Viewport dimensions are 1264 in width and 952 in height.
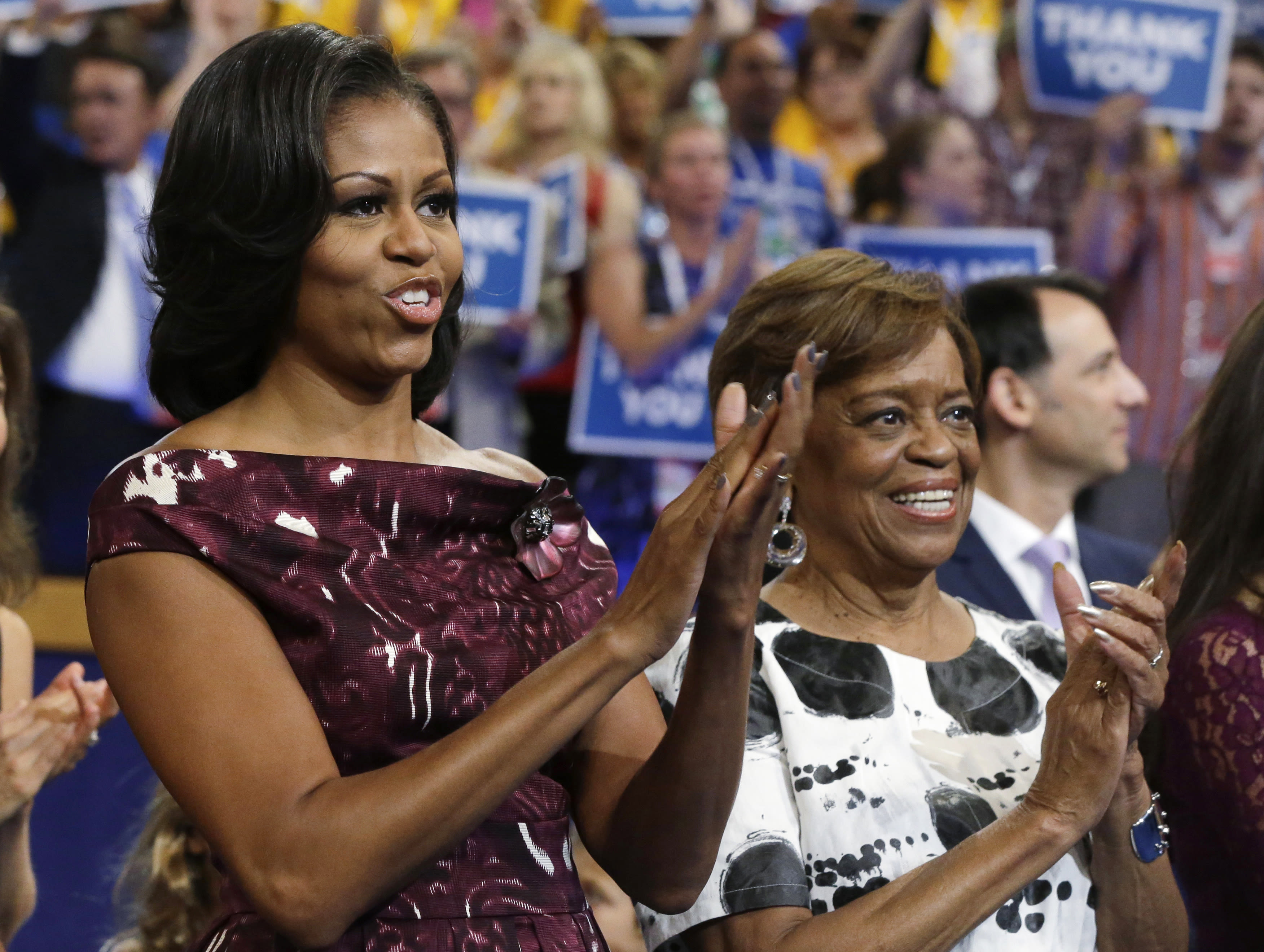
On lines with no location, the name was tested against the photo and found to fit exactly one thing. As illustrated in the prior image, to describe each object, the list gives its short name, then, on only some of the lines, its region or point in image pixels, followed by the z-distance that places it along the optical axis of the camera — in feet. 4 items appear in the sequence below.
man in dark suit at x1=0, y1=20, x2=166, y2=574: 28.10
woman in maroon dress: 19.05
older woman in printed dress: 19.72
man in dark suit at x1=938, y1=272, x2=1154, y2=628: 22.61
